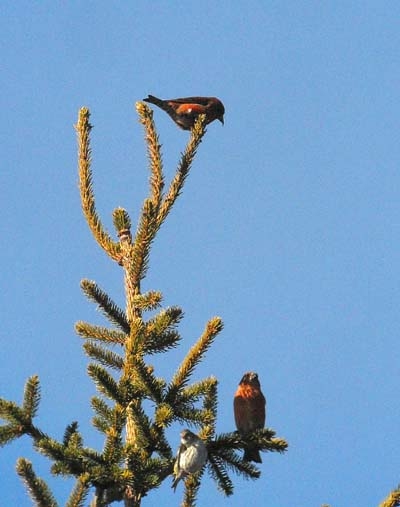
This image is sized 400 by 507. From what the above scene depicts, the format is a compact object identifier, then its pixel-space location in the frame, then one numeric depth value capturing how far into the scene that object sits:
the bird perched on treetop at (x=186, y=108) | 13.37
